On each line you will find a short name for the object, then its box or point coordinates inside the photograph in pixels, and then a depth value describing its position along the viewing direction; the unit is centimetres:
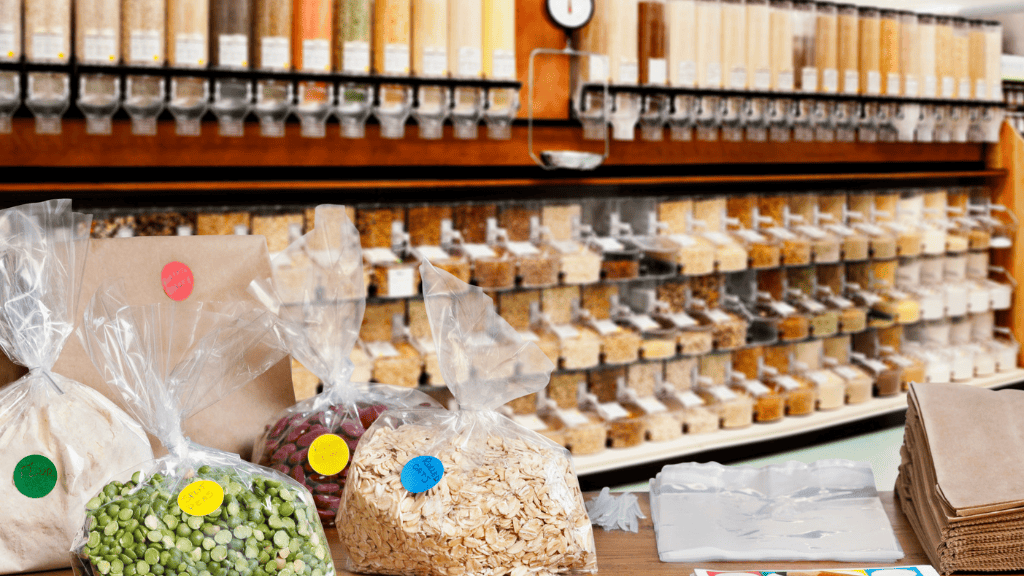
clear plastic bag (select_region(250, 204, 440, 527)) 110
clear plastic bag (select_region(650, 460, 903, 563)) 103
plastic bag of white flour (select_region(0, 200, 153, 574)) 95
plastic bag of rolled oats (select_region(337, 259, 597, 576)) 92
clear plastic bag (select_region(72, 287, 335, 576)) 83
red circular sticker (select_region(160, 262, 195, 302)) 119
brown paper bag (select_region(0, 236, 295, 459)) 118
